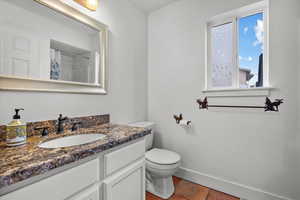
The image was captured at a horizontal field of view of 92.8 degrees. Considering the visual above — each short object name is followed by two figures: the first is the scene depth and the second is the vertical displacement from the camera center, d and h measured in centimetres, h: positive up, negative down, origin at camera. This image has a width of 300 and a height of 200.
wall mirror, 96 +41
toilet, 149 -75
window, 152 +59
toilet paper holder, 182 -27
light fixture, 132 +90
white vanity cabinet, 58 -42
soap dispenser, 79 -19
